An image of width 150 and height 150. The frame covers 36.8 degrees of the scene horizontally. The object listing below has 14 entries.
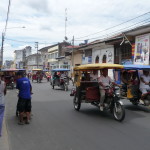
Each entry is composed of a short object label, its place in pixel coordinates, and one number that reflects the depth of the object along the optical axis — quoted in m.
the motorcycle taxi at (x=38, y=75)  32.38
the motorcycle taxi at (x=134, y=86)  9.46
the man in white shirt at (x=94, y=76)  10.45
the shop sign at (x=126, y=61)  23.83
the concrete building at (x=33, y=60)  75.41
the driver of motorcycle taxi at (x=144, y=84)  9.35
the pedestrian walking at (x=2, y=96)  5.80
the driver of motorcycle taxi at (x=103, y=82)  8.20
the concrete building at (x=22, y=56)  101.81
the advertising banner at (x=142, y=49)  20.60
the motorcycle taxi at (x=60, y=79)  19.33
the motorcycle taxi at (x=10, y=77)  21.19
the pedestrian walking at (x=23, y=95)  7.08
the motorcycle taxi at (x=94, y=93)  7.72
